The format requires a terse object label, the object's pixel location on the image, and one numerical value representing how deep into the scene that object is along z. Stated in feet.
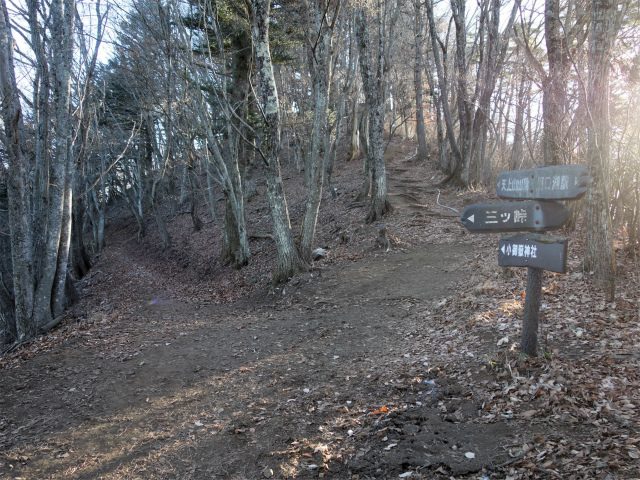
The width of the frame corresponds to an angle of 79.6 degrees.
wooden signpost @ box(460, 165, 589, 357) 11.48
